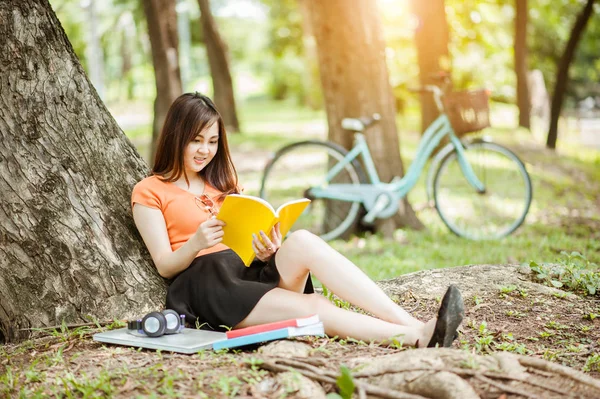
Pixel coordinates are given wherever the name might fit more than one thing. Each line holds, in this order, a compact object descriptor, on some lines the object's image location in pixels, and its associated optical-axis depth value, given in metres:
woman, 3.32
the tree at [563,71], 14.02
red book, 3.15
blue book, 3.12
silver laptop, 3.16
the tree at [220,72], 16.53
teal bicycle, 6.93
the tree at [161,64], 10.32
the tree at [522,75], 19.17
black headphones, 3.30
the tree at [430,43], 12.67
